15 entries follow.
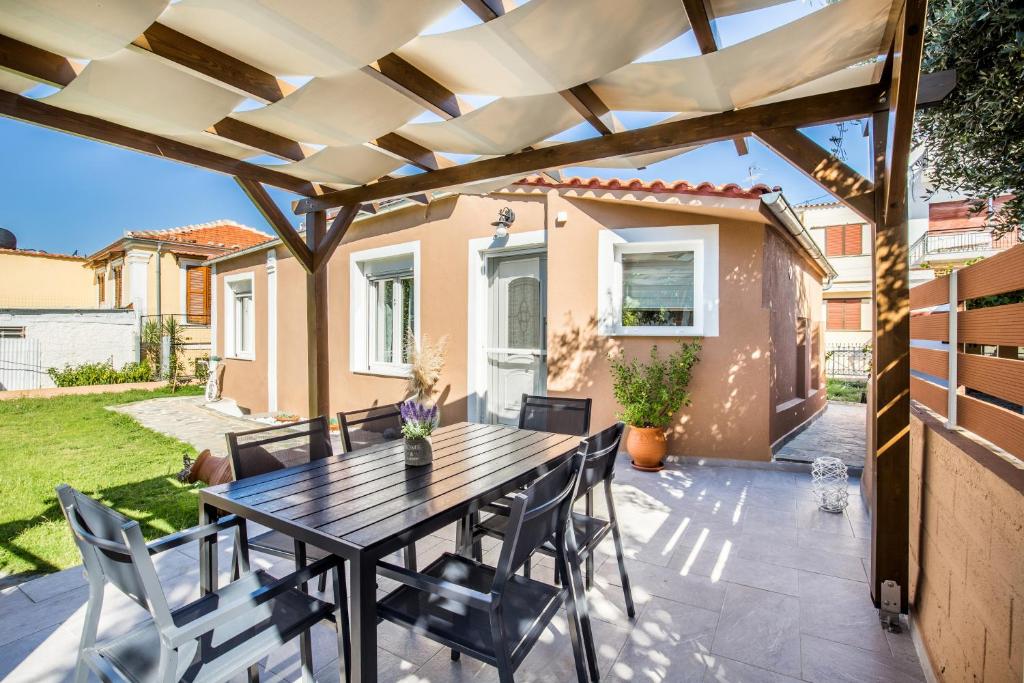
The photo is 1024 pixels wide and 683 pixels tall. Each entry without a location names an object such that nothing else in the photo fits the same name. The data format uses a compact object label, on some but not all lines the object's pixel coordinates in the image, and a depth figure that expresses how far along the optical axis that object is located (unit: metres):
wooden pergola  2.09
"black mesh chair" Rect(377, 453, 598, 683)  1.64
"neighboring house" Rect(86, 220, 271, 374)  14.54
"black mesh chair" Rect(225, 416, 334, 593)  2.46
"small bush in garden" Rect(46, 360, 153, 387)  12.56
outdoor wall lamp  6.49
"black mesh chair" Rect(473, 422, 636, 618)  2.35
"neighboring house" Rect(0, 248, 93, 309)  17.31
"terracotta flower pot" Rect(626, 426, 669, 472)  5.30
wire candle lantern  4.16
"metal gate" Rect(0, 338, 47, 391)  12.33
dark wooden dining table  1.63
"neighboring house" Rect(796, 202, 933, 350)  17.05
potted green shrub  5.33
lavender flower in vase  2.53
